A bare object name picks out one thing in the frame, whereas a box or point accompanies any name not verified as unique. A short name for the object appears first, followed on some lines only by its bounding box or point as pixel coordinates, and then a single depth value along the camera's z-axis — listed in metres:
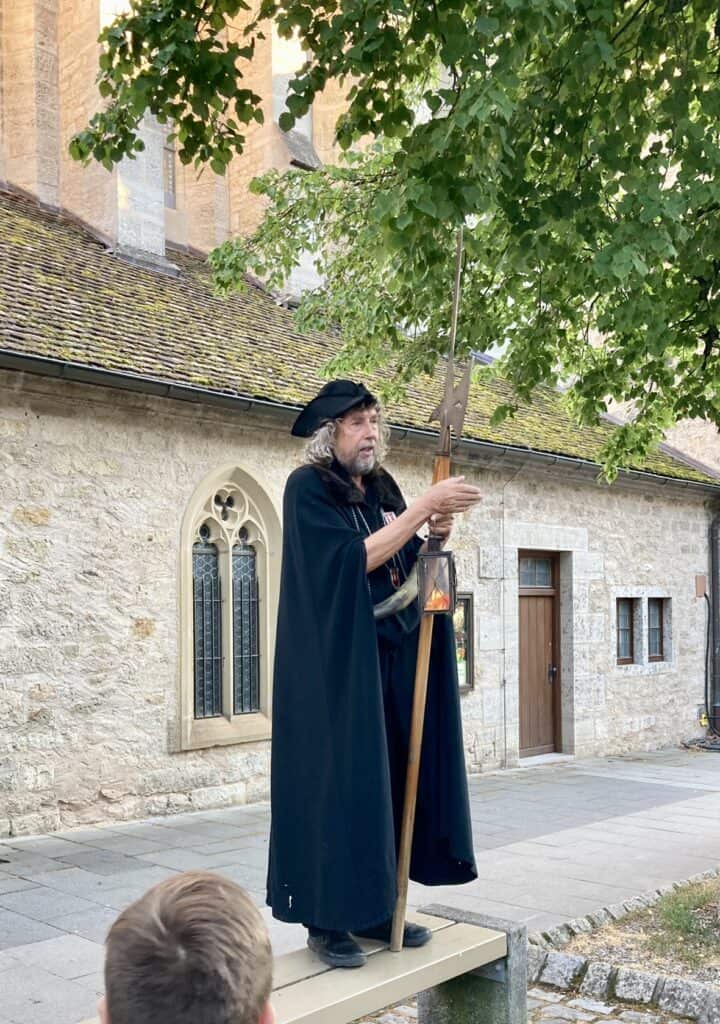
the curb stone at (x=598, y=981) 4.75
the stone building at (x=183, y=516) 8.16
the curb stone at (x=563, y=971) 4.88
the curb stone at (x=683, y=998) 4.49
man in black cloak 3.11
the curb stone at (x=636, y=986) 4.64
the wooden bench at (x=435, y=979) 2.93
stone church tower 12.12
